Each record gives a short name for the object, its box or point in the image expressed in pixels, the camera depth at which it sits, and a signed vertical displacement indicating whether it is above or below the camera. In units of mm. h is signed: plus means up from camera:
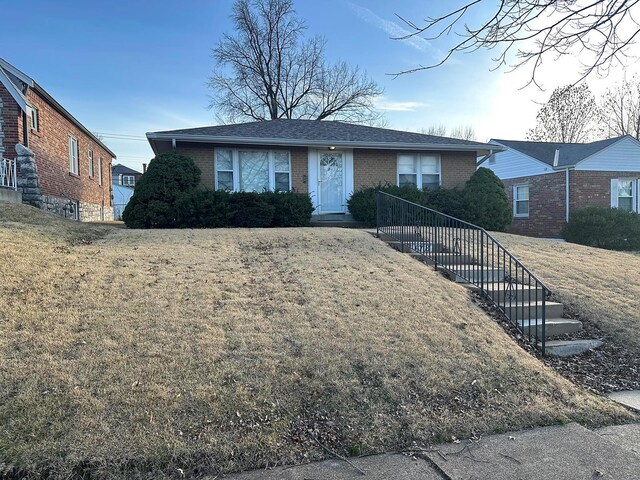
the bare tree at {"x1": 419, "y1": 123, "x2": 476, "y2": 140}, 51250 +10870
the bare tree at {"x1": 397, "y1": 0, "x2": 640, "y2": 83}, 4633 +2211
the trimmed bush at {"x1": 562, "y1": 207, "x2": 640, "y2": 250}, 14898 -322
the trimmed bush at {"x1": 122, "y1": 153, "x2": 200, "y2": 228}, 11688 +876
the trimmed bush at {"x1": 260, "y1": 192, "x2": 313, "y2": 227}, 12609 +440
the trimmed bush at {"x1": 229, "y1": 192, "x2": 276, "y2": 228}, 12211 +407
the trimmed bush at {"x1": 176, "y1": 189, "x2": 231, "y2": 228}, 11734 +419
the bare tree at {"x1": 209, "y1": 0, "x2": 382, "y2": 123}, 32000 +11451
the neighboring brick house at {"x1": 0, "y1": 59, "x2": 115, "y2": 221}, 12133 +2675
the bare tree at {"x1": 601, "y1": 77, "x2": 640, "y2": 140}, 30355 +7379
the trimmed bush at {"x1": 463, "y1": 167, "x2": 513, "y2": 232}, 13641 +625
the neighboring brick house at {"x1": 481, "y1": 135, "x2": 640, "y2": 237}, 18781 +1748
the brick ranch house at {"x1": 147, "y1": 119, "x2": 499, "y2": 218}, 13672 +2245
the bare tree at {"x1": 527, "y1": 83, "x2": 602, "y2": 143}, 32250 +7945
